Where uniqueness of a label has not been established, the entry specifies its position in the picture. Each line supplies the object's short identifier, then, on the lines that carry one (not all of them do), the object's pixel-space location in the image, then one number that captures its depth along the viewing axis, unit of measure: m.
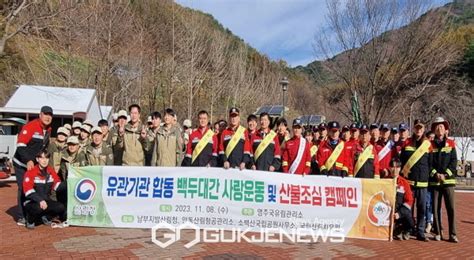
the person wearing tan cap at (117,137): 7.13
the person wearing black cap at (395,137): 7.55
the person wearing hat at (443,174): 6.43
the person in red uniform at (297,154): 6.95
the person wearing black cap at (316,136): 8.34
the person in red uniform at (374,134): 7.53
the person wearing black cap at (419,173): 6.45
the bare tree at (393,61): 15.71
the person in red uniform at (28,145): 6.55
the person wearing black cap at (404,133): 7.53
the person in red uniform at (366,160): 6.85
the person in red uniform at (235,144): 6.70
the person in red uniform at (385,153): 7.15
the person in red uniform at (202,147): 6.82
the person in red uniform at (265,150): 6.88
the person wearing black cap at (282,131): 7.55
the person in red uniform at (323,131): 8.08
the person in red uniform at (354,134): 7.23
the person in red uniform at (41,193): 6.28
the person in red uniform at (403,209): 6.39
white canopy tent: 17.16
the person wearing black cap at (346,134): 7.22
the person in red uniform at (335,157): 6.95
